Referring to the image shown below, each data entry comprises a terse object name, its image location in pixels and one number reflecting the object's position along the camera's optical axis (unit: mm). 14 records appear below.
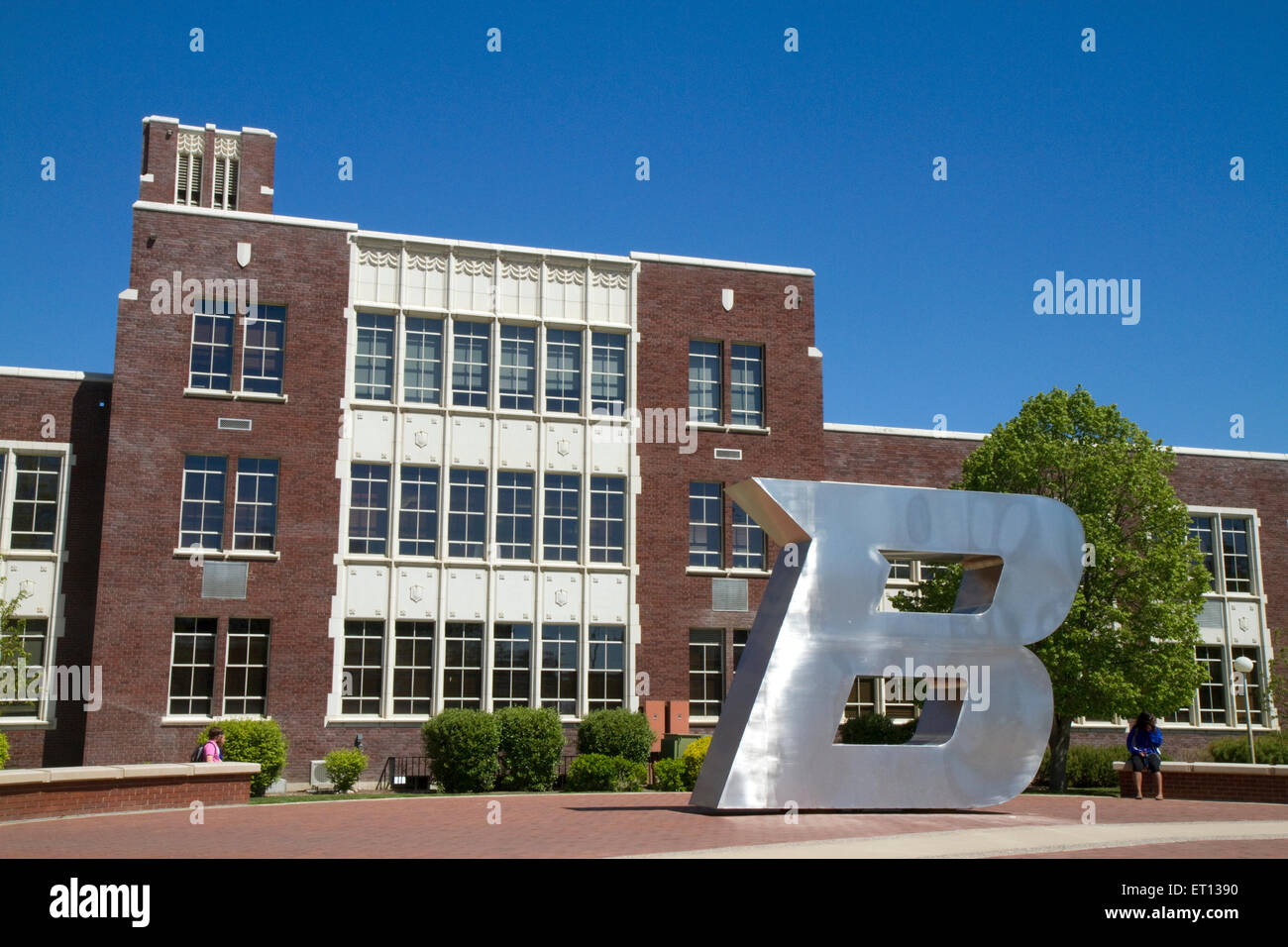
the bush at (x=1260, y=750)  32344
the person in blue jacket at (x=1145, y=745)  23172
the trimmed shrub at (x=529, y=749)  28906
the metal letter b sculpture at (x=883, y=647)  18438
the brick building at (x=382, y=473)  30438
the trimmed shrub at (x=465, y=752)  28141
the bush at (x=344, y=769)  27812
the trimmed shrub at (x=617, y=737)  30328
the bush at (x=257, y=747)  27875
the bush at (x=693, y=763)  27266
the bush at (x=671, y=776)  27219
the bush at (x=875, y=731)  30609
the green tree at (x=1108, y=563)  28562
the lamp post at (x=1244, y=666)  31109
